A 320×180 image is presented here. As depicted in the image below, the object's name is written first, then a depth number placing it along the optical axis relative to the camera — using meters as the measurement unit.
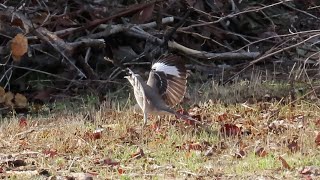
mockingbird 17.14
